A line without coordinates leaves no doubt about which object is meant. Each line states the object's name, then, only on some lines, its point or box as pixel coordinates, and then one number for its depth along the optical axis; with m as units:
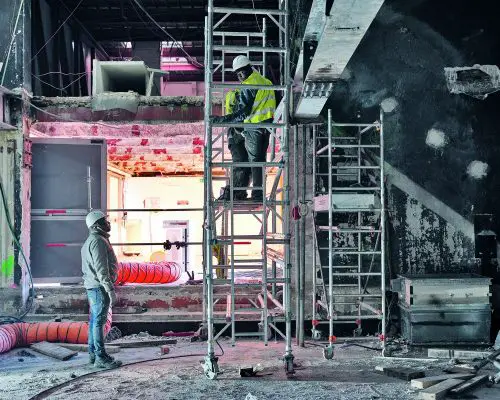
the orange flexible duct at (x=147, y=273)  10.74
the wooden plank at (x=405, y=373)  6.44
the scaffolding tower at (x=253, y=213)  6.36
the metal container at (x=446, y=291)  8.36
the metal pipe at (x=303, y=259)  8.48
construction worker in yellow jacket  7.14
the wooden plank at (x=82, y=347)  8.18
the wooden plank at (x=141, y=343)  8.61
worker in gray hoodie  7.11
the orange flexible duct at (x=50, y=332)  8.49
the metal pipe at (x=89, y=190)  10.25
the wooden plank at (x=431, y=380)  6.04
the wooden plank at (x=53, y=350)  7.83
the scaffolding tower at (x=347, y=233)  9.02
